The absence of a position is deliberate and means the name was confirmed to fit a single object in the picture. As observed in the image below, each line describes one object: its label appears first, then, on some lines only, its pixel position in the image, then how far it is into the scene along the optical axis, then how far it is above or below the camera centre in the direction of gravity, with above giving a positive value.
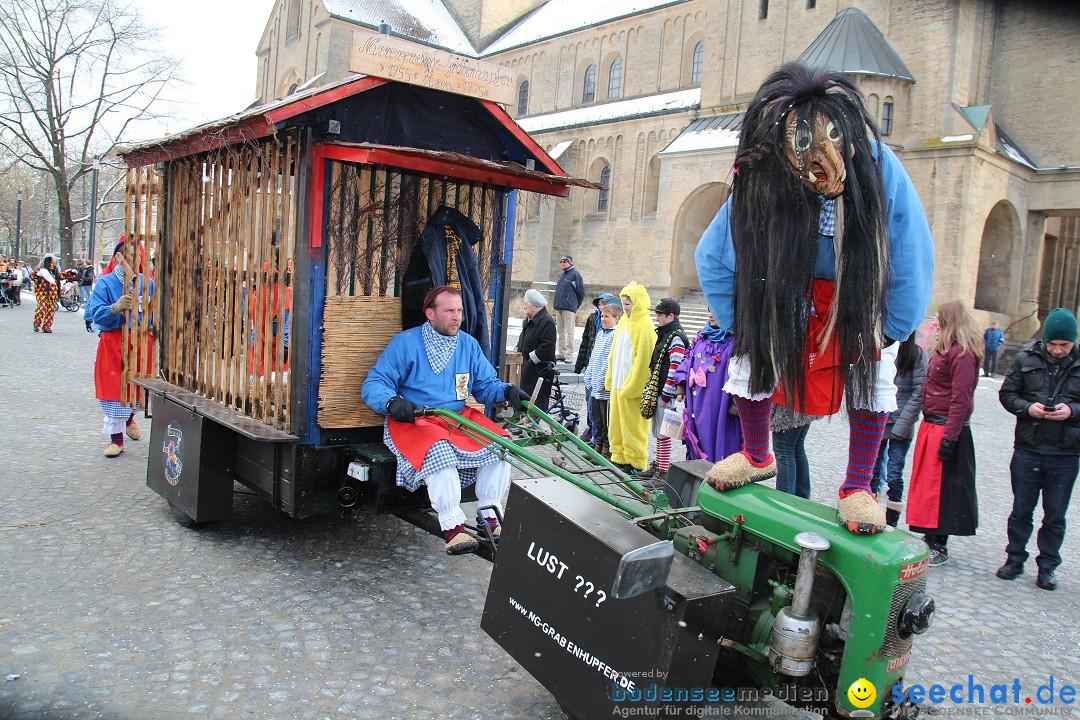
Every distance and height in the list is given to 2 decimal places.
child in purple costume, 5.85 -0.72
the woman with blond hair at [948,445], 5.59 -0.89
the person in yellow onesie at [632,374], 7.69 -0.71
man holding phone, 5.24 -0.74
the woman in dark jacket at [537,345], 9.24 -0.57
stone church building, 25.31 +7.79
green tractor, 2.57 -1.03
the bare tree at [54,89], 32.91 +7.60
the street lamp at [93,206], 23.90 +1.97
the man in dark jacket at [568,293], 14.76 +0.10
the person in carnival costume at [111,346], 6.74 -0.70
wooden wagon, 4.57 +0.10
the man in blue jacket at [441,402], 4.33 -0.67
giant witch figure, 2.62 +0.21
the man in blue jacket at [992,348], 22.70 -0.63
